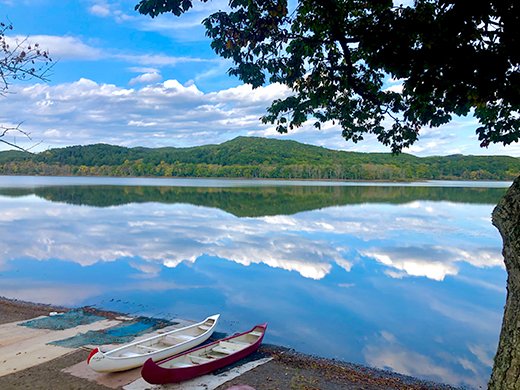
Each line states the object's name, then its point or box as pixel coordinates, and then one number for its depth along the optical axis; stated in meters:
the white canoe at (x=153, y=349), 6.27
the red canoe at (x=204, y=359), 6.03
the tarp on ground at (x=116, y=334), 7.85
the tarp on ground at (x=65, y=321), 8.75
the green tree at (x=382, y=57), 4.66
